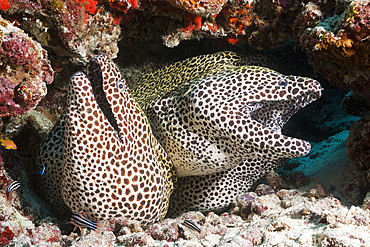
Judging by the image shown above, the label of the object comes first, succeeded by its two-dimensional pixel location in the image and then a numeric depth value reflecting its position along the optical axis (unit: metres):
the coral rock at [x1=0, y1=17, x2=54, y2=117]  2.33
